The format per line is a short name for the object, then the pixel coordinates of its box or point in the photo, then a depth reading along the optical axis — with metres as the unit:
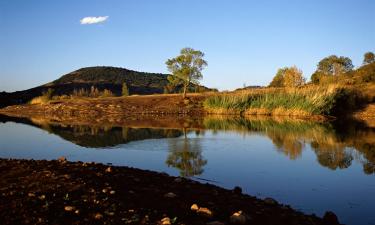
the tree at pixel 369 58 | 55.19
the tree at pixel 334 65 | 57.44
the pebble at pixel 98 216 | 5.19
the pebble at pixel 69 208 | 5.46
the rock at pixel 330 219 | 6.11
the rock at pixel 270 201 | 6.93
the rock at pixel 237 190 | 7.67
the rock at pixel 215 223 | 5.26
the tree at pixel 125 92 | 51.06
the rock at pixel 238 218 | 5.46
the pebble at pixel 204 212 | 5.71
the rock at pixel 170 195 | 6.68
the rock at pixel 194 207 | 5.89
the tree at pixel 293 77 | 46.19
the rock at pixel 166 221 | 5.04
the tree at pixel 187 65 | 39.53
